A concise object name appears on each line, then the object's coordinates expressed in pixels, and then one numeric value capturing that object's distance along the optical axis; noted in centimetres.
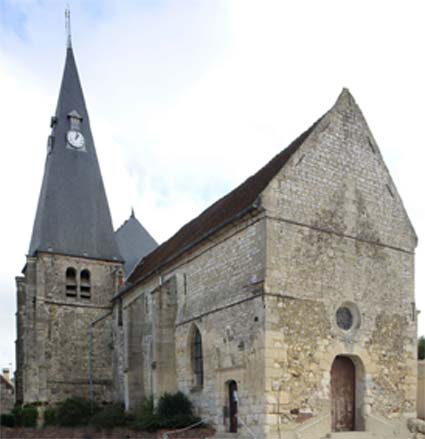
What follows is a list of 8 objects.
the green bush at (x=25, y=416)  2047
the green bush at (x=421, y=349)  2536
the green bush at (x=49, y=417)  2081
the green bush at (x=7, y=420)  1986
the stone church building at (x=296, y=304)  1320
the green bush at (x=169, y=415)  1480
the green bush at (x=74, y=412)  2067
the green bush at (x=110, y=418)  1736
